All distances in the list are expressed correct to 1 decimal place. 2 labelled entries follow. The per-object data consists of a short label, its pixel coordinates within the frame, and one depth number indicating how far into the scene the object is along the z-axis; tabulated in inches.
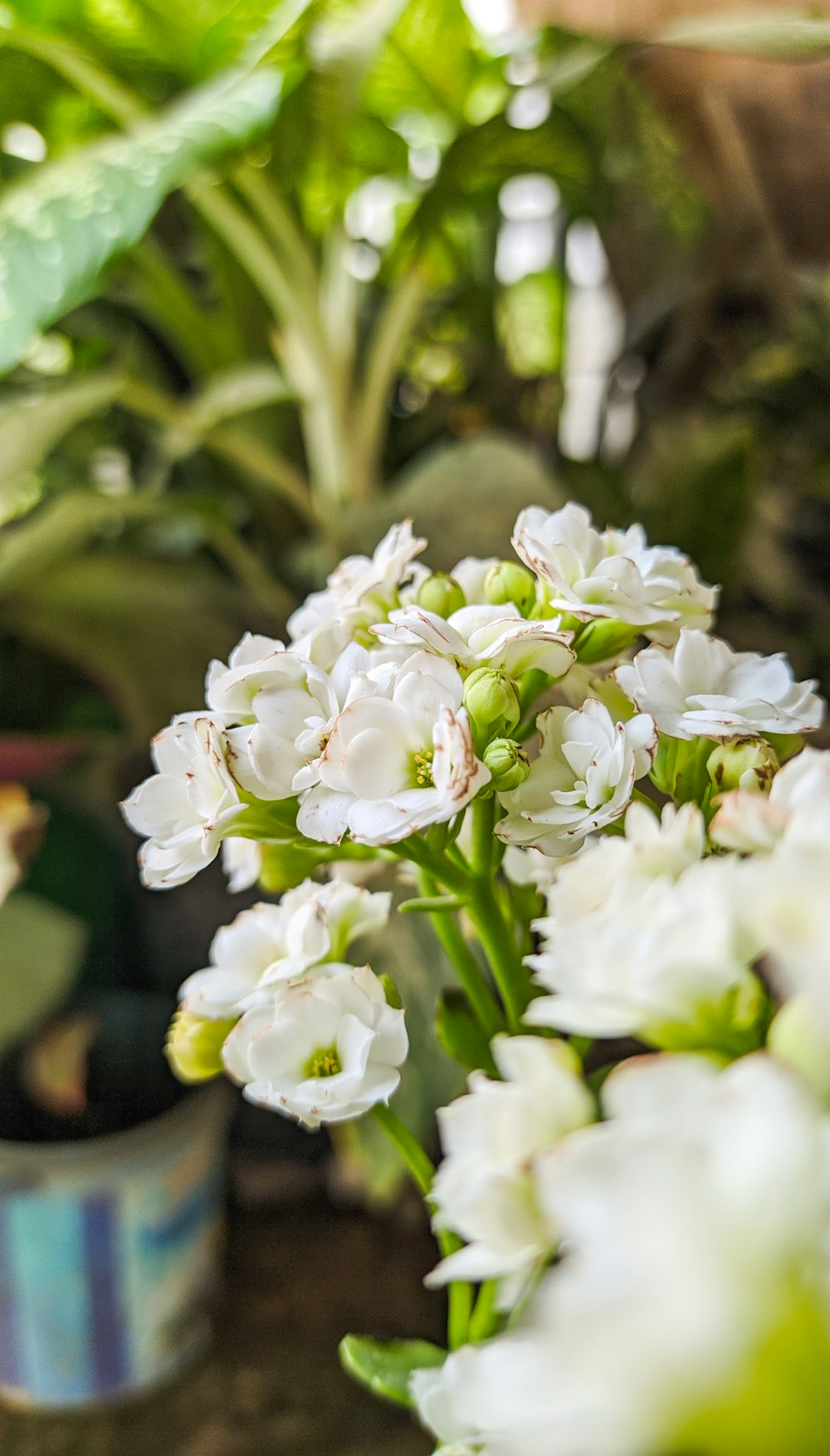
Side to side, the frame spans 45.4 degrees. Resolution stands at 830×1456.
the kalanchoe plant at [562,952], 4.1
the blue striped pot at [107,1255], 20.5
